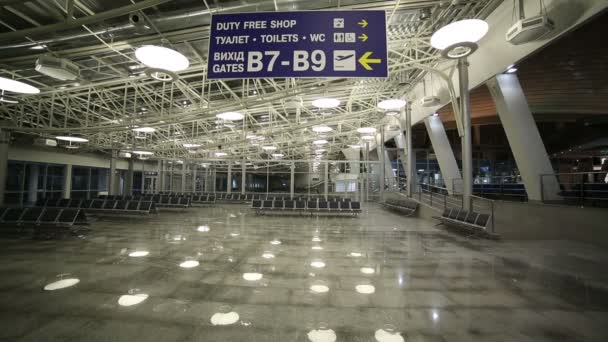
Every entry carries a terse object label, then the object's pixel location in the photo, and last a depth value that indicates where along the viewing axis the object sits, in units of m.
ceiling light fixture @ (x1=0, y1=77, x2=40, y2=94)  7.09
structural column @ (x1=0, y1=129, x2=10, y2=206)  14.04
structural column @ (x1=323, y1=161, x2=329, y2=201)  20.72
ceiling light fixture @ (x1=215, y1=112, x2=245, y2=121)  11.81
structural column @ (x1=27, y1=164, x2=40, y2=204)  20.02
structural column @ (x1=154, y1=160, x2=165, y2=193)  27.92
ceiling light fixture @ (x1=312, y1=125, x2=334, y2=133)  17.08
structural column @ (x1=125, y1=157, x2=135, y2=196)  28.88
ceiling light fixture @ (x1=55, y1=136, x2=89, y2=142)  14.11
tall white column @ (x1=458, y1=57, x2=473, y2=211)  10.11
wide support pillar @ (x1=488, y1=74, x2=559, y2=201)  9.20
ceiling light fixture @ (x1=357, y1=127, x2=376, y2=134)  17.36
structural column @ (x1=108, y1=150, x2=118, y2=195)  23.89
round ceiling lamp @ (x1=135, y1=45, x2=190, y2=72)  5.80
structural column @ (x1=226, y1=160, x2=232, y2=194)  25.28
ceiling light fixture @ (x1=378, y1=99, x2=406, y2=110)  11.91
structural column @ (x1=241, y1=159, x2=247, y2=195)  25.07
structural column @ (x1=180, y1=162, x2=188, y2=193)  27.22
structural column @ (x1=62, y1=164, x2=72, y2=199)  22.22
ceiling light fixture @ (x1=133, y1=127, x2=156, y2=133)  13.77
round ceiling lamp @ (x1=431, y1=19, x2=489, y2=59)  5.85
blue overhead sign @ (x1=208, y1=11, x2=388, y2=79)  4.77
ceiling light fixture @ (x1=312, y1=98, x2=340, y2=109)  11.26
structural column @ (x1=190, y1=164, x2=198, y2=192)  27.70
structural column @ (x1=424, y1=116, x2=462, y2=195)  15.68
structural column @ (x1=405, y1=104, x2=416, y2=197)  15.92
